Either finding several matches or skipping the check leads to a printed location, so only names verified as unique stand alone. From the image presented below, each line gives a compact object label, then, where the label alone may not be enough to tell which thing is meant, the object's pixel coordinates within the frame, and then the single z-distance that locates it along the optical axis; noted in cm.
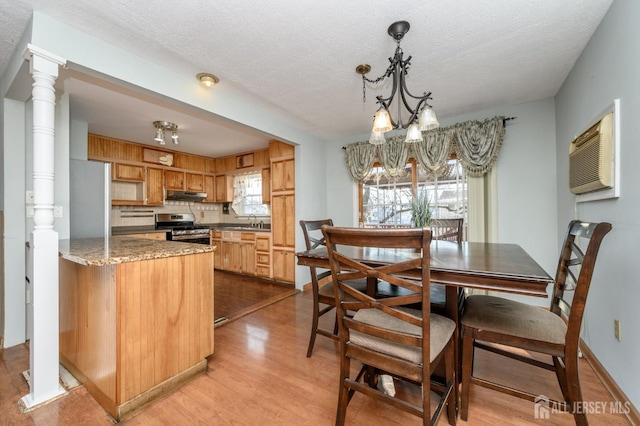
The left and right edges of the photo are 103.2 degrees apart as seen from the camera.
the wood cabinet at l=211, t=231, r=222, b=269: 513
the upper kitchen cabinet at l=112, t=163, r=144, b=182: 412
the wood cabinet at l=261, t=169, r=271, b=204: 478
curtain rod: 299
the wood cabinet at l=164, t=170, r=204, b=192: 480
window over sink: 546
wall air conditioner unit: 162
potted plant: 183
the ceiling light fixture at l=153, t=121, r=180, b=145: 324
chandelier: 170
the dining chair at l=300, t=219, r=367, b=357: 199
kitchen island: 144
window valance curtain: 303
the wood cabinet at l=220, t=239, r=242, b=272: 482
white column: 154
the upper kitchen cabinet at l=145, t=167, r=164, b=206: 449
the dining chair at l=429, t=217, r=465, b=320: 175
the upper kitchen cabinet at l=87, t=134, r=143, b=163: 386
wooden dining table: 112
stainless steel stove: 459
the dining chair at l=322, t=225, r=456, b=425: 100
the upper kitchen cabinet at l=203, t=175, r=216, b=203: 551
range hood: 483
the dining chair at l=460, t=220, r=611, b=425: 116
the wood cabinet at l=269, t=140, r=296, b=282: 401
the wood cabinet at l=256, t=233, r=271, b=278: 436
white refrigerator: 262
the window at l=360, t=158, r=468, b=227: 343
